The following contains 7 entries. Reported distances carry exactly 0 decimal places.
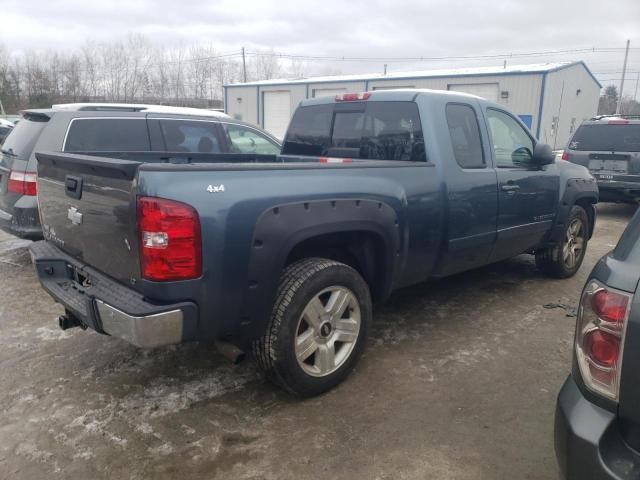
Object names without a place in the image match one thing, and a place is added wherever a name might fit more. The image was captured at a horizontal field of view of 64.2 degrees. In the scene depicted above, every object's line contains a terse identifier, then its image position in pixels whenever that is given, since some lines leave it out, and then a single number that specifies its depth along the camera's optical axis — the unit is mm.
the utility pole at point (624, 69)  46169
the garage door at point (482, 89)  24750
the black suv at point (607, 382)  1623
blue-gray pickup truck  2506
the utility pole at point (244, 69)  59156
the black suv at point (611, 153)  9031
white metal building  23969
